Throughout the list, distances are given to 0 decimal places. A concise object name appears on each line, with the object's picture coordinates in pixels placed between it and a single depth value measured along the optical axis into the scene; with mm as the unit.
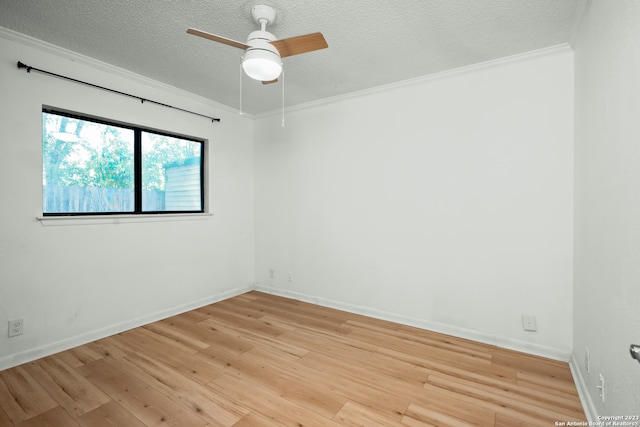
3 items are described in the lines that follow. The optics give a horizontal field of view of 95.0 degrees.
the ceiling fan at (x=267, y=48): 1729
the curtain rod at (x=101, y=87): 2318
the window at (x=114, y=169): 2611
